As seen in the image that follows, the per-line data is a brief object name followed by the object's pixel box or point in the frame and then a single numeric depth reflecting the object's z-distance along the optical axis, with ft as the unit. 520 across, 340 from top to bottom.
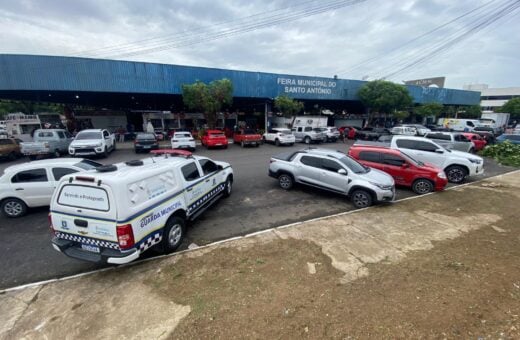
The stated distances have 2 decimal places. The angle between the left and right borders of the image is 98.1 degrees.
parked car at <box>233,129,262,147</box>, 69.15
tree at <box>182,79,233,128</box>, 71.31
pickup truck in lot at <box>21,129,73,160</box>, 45.32
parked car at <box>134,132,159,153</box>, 58.80
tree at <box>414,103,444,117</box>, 116.57
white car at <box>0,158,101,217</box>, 20.74
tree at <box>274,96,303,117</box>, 84.28
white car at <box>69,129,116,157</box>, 47.11
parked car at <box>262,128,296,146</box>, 71.20
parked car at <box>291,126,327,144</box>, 77.25
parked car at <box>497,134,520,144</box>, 58.29
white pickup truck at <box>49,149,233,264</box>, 12.30
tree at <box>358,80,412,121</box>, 96.99
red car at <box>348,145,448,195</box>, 27.94
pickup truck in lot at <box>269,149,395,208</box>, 23.56
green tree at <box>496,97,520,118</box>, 146.00
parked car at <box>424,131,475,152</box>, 49.24
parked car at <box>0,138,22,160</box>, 46.68
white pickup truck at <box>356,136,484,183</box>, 32.68
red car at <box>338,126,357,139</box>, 90.33
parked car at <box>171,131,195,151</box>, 58.80
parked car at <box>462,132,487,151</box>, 58.29
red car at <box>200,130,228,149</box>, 64.85
